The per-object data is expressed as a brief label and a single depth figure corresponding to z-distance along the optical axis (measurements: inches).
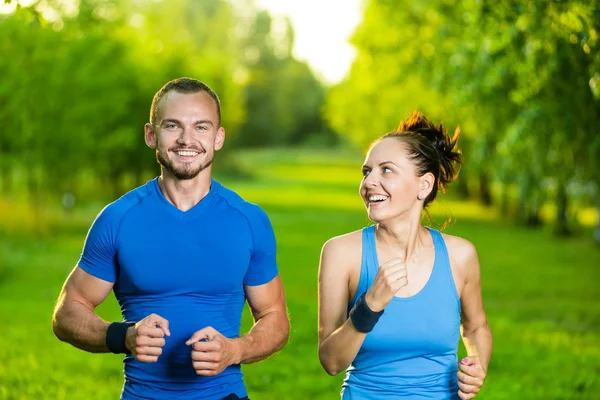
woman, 164.9
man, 163.2
